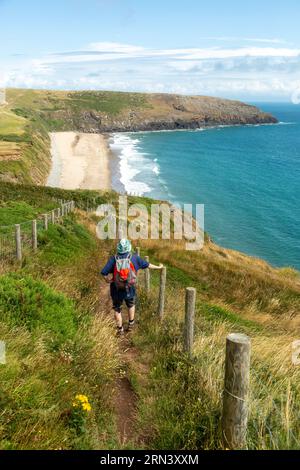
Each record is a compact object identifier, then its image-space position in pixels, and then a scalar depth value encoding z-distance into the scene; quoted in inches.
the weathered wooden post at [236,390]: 164.9
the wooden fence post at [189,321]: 255.3
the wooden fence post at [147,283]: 437.2
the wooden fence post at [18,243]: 469.1
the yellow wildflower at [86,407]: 177.8
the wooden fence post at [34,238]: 540.0
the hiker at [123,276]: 311.7
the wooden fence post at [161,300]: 361.7
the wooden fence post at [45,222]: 640.7
